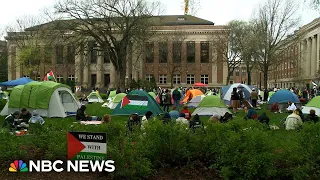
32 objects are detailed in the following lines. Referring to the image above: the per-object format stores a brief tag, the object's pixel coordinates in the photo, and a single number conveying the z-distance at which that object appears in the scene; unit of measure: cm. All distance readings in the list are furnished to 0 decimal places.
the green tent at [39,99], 1842
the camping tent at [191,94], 2874
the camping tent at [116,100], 2544
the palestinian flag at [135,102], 1909
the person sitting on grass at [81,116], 1681
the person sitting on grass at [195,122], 1130
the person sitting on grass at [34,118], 1300
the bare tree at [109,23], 3350
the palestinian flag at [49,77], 2815
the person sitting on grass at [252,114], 1457
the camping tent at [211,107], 1959
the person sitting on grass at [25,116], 1364
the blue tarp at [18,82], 3389
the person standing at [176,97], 2300
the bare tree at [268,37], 4097
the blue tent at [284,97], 2333
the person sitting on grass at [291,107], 2118
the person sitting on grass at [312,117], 1361
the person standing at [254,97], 2395
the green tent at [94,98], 3250
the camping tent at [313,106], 1859
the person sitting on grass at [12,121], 1287
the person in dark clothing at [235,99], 2197
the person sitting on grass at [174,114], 1414
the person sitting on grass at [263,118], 1378
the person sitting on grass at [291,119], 1316
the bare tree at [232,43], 4789
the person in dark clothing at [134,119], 1173
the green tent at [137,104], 1906
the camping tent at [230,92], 2620
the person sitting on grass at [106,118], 1175
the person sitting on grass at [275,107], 2280
